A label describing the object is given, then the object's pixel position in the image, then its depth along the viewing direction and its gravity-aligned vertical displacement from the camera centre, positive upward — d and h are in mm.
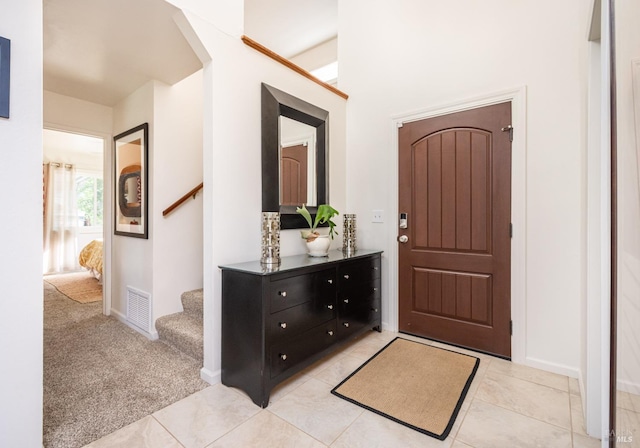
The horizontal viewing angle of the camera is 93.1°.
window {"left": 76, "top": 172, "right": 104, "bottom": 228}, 6758 +609
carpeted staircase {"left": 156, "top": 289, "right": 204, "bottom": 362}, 2398 -884
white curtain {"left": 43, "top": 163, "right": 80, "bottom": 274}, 6148 +120
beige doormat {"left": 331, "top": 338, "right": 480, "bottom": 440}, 1674 -1056
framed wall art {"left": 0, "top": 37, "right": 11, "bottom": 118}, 1231 +611
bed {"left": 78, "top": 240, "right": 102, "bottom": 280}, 5051 -588
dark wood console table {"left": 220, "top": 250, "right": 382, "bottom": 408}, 1789 -621
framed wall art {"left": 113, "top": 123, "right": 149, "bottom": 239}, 2947 +444
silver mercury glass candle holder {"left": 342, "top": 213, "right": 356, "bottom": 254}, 2857 -85
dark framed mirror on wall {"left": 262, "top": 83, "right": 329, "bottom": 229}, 2377 +605
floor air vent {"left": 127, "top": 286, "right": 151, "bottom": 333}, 2869 -832
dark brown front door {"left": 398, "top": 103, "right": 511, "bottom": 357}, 2385 -48
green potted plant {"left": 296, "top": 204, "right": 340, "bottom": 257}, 2488 -94
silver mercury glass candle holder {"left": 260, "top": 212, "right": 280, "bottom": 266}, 2109 -104
